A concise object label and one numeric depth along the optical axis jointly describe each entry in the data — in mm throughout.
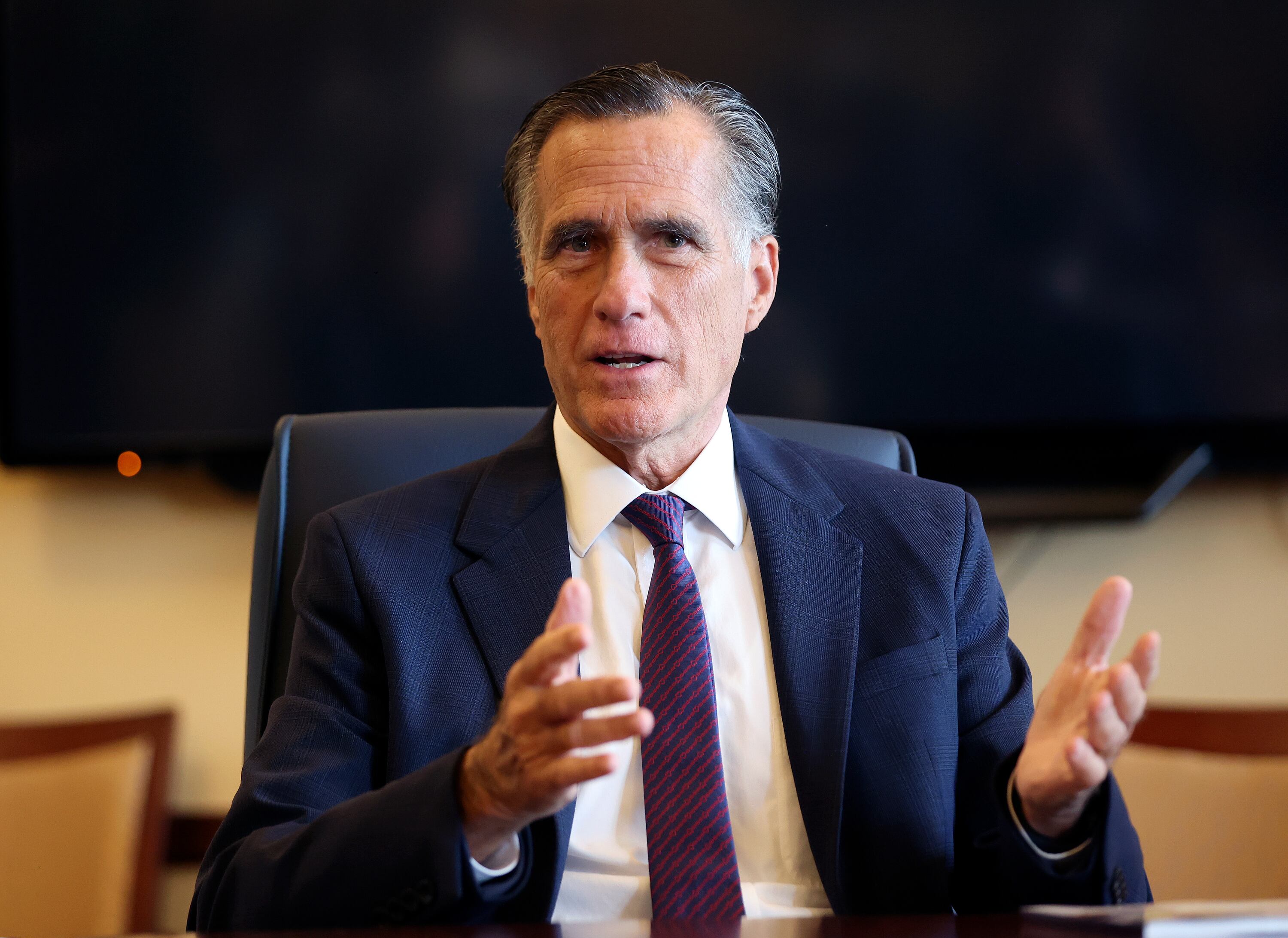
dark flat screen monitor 3061
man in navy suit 2415
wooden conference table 2292
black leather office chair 2619
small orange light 3081
